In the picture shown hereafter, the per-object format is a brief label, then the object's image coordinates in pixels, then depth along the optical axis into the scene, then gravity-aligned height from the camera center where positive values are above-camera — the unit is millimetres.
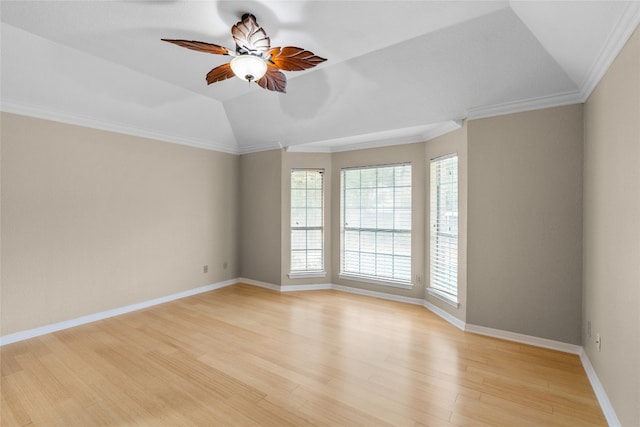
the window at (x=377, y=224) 4371 -216
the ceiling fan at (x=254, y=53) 2115 +1185
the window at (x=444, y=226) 3600 -195
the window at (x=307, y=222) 4996 -195
